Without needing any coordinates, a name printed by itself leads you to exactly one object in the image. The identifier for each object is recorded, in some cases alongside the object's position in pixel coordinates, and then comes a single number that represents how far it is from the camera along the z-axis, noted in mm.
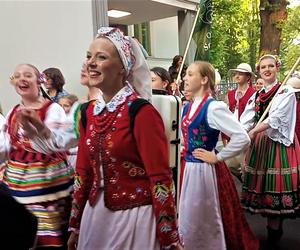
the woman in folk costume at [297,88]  4551
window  12552
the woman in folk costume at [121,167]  1799
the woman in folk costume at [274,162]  3793
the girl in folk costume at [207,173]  3035
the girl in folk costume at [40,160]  2203
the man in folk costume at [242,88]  6426
